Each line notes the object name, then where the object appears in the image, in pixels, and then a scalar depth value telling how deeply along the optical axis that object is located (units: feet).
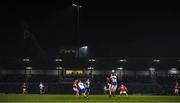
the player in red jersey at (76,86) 138.33
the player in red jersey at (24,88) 180.65
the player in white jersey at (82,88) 127.16
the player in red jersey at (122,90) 136.36
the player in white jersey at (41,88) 181.57
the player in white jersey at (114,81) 118.01
